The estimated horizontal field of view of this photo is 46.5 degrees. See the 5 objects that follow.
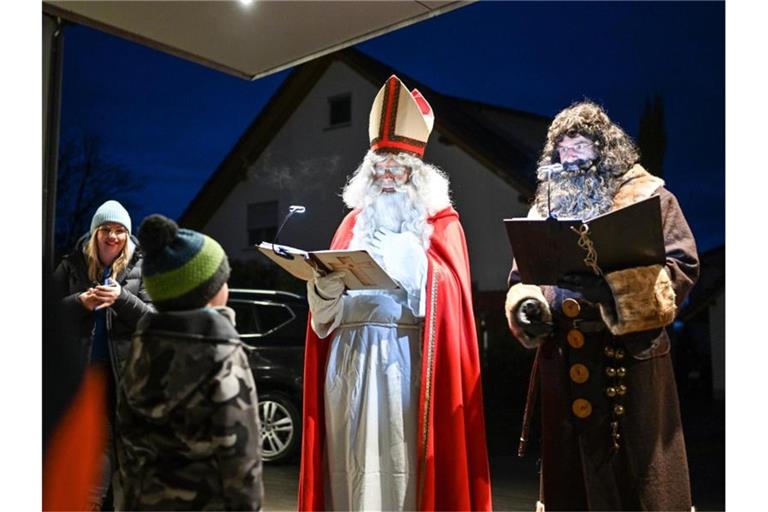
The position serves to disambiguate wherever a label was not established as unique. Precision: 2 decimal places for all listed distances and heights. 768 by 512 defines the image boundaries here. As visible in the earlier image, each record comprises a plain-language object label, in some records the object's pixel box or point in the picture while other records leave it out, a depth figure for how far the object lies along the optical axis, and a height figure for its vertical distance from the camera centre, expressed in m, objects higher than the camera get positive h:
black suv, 5.62 -0.65
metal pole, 3.74 +0.58
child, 2.43 -0.38
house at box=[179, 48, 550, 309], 6.90 +0.81
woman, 3.72 -0.12
